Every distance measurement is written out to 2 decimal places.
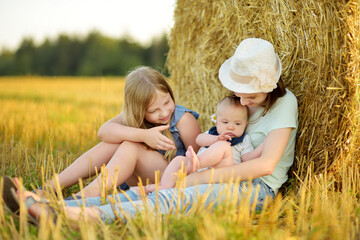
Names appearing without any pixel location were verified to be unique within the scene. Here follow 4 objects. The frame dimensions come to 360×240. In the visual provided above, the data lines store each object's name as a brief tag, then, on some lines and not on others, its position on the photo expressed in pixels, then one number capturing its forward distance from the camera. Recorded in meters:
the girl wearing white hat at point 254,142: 2.07
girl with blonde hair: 2.60
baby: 2.38
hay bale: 2.31
